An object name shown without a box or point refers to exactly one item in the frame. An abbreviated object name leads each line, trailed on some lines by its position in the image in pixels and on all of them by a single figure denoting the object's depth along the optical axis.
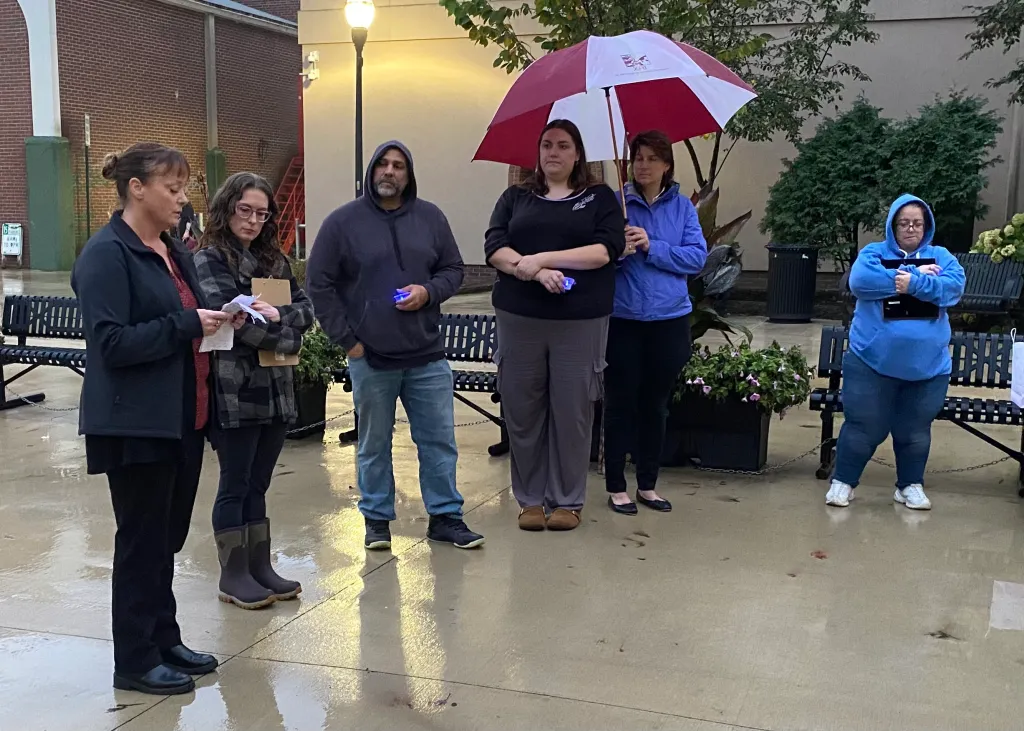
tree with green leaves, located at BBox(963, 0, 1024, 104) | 12.39
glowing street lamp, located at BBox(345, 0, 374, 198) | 14.22
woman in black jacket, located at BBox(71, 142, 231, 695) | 3.09
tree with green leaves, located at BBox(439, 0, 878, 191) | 12.06
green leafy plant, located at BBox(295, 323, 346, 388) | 6.92
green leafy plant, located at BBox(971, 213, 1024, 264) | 11.35
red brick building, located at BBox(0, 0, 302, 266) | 23.77
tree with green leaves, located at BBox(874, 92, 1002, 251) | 13.30
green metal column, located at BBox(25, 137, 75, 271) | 23.58
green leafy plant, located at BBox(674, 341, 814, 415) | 6.02
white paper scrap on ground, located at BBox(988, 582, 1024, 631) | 3.96
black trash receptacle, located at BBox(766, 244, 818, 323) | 14.07
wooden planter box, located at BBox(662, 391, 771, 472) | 6.15
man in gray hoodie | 4.61
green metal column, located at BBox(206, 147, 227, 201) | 26.52
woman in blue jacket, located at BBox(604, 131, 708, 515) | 5.21
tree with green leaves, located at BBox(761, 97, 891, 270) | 13.90
